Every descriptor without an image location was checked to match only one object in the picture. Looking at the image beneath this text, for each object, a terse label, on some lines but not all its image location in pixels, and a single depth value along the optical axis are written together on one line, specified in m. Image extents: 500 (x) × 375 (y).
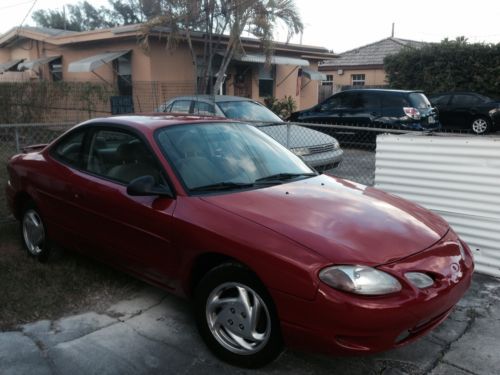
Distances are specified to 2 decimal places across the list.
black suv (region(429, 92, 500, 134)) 15.58
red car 2.61
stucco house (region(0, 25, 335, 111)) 15.27
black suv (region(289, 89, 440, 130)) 11.72
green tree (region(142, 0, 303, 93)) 14.12
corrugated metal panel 4.64
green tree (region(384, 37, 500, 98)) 18.77
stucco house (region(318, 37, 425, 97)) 26.86
